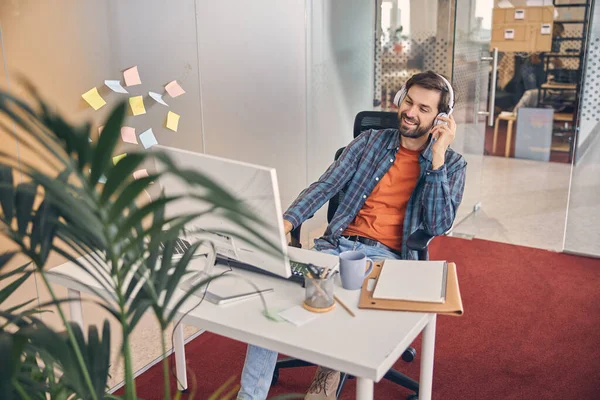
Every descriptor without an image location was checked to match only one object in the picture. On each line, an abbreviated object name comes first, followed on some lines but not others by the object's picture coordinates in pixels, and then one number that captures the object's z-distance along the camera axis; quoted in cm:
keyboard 194
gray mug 185
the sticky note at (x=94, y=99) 237
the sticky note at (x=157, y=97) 267
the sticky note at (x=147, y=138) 266
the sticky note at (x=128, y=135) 257
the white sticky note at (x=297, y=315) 167
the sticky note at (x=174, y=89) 276
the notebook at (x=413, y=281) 178
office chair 233
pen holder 175
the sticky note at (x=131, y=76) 252
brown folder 171
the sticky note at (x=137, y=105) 258
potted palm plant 85
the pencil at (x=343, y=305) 172
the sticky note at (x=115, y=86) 244
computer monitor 166
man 241
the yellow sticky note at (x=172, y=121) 278
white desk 150
